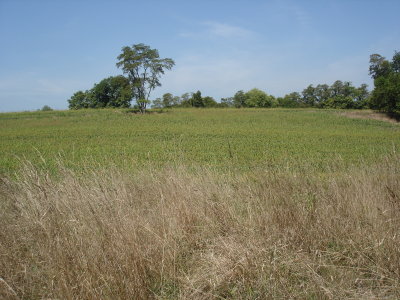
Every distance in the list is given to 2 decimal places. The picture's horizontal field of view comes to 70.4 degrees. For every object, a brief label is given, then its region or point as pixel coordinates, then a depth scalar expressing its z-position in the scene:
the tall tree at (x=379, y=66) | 74.25
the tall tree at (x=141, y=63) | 56.09
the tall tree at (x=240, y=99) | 119.94
